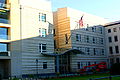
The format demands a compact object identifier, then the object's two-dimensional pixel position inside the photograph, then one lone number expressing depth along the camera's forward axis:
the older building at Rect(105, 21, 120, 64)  50.28
